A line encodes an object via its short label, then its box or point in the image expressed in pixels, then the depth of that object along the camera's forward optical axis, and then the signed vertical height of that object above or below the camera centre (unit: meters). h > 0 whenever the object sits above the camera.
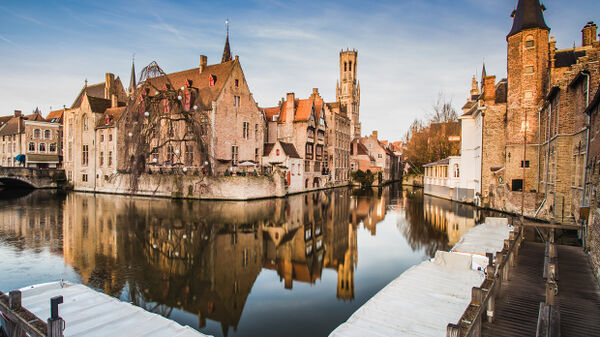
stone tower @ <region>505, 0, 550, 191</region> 23.34 +5.56
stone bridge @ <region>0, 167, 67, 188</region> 40.91 -2.10
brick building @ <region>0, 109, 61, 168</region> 47.59 +2.45
